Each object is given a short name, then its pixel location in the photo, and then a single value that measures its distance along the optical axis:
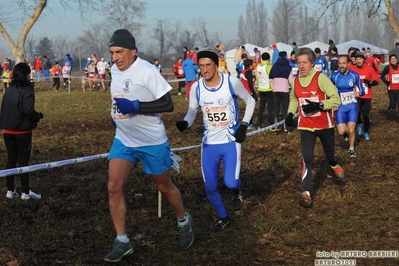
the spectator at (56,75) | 37.81
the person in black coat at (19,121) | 8.53
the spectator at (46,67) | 46.34
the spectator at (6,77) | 35.26
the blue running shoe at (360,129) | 14.18
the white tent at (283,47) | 60.10
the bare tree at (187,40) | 108.38
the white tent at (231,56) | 57.16
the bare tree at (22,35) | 22.69
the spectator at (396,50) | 30.11
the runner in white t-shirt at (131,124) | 5.83
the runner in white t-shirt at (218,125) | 6.93
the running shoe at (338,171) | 9.01
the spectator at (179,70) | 33.31
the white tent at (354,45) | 56.56
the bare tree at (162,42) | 103.69
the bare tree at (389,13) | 18.58
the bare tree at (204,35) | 99.31
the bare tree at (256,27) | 143.00
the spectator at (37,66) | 43.59
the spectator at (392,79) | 15.62
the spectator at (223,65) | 25.63
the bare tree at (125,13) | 55.49
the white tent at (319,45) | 64.55
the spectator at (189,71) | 26.36
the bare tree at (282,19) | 127.01
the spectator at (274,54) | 30.14
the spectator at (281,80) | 15.36
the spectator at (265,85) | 16.19
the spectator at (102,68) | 37.50
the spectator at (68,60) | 40.31
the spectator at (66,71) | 39.58
